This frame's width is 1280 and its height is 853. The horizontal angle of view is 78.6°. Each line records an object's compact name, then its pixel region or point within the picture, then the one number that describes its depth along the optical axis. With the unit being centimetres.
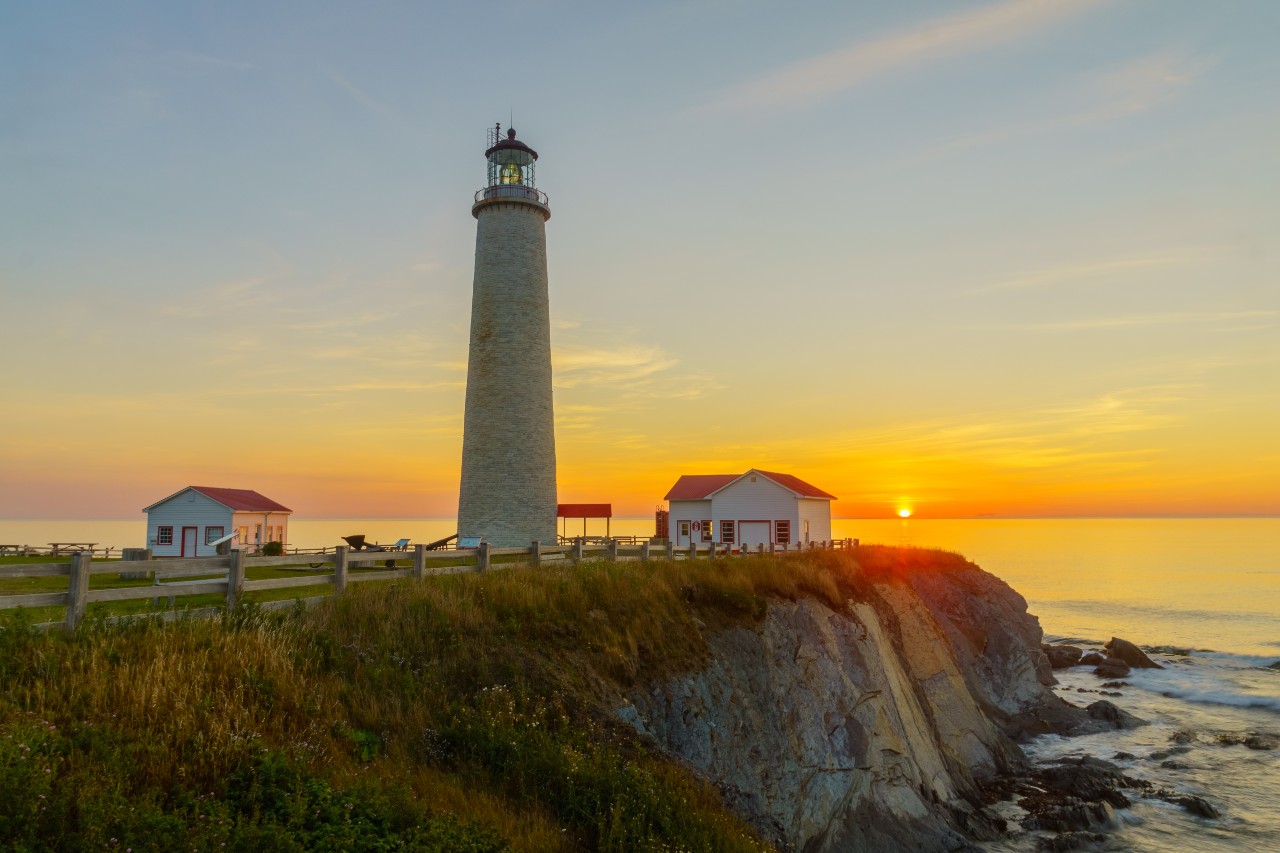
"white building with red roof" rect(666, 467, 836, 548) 4403
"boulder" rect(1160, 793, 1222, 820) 2314
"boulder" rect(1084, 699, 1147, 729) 3378
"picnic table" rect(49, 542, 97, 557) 3412
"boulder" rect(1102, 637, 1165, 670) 4769
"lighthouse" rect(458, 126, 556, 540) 3247
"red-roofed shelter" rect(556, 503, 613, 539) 4384
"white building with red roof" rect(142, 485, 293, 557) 3962
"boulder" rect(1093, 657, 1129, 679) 4544
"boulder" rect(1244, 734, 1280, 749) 3098
